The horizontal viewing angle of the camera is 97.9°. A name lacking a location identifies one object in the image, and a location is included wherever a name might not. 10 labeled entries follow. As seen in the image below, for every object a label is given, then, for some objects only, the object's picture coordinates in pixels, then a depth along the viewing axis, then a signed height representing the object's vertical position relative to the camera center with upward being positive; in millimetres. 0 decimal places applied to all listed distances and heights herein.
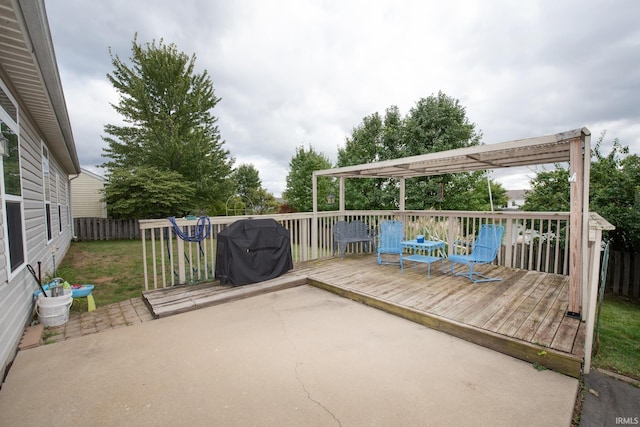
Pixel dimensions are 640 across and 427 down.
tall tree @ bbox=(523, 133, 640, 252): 5355 +164
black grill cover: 4195 -741
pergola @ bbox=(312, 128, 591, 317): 2787 +670
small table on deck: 4504 -756
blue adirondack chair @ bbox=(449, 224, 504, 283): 4188 -724
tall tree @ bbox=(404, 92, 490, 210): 10219 +2285
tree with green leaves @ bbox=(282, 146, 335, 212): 14883 +1265
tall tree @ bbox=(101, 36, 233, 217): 13469 +4480
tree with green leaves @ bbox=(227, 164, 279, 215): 20469 +1274
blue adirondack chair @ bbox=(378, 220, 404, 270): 5355 -631
